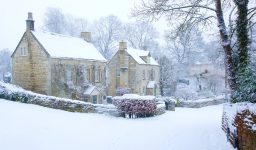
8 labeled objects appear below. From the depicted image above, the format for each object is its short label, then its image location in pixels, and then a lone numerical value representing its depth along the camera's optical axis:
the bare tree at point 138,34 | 81.19
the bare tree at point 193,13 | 16.16
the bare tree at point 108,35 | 83.25
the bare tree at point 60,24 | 80.44
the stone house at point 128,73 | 51.25
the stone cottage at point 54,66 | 37.16
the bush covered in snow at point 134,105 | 26.23
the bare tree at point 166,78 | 59.62
